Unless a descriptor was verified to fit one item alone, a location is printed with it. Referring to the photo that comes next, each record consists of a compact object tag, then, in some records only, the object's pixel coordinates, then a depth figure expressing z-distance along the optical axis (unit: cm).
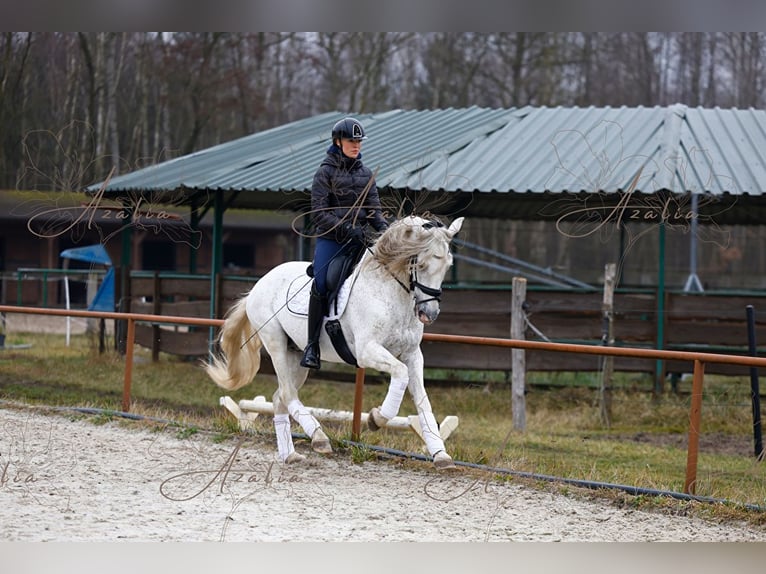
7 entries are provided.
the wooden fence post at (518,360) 2212
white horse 1343
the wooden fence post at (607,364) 2272
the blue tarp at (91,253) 4012
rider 1417
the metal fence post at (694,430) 1329
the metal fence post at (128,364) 1858
